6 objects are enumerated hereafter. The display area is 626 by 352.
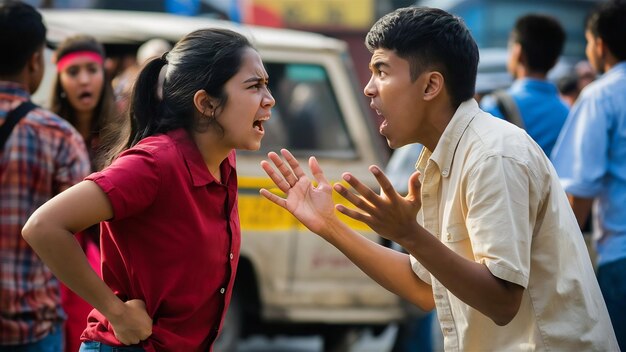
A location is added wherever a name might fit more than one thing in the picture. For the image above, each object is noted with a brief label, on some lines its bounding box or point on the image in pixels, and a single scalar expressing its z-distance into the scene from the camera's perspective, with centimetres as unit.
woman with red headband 932
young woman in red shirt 522
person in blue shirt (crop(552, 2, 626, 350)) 782
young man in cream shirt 486
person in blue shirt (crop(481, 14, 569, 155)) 978
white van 1260
